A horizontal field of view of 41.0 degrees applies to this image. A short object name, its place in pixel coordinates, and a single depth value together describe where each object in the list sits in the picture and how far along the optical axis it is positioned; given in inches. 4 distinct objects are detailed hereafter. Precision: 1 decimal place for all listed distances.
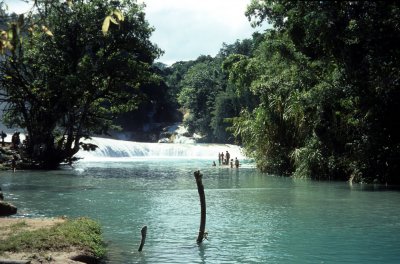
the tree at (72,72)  1482.5
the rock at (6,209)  644.7
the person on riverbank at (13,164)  1491.1
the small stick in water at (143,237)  445.9
